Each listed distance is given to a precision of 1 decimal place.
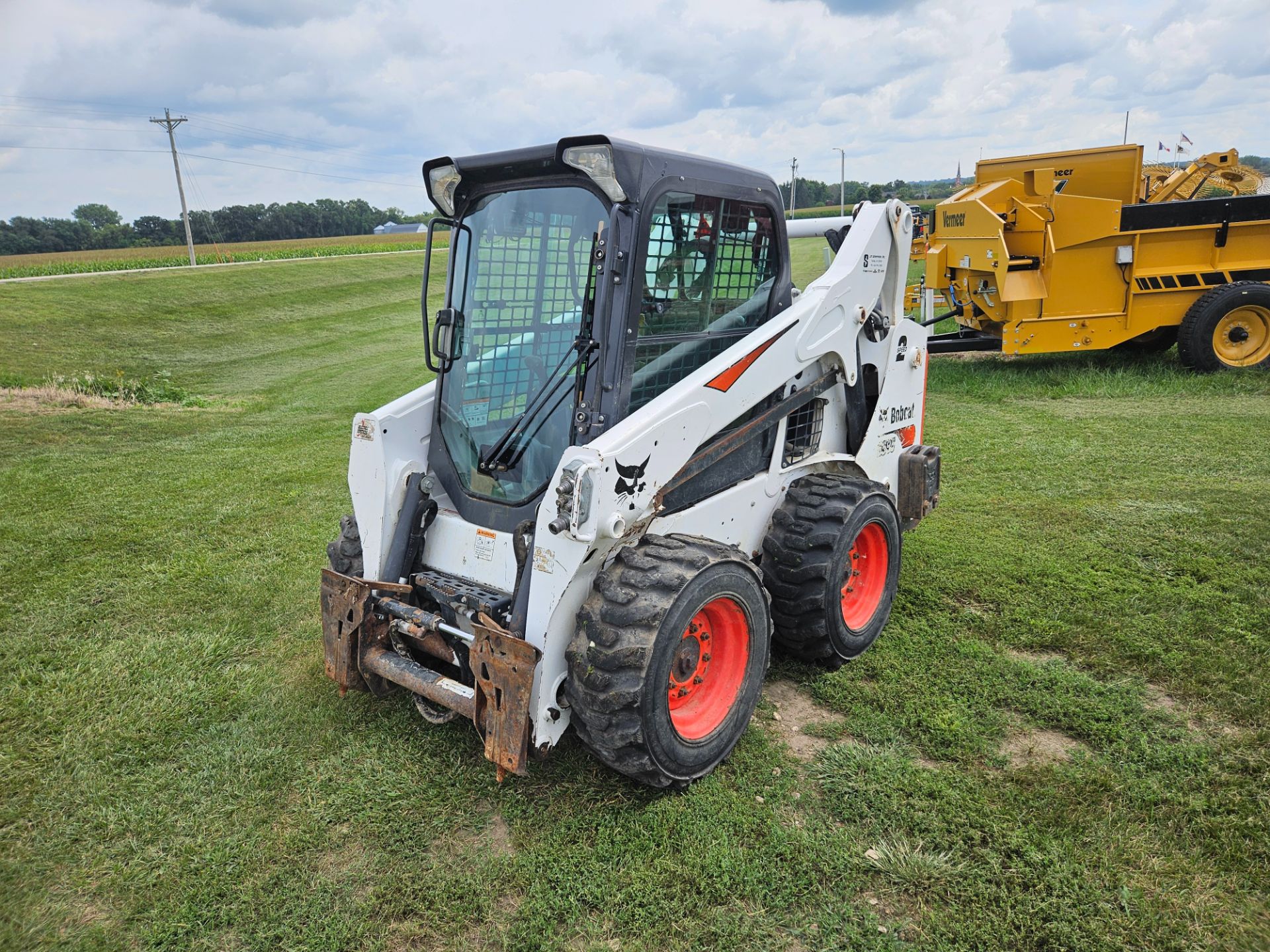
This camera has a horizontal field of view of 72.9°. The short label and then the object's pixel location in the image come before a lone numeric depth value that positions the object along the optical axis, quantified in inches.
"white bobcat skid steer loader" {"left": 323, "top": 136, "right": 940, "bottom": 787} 126.9
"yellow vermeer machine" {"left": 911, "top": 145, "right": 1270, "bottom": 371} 387.5
